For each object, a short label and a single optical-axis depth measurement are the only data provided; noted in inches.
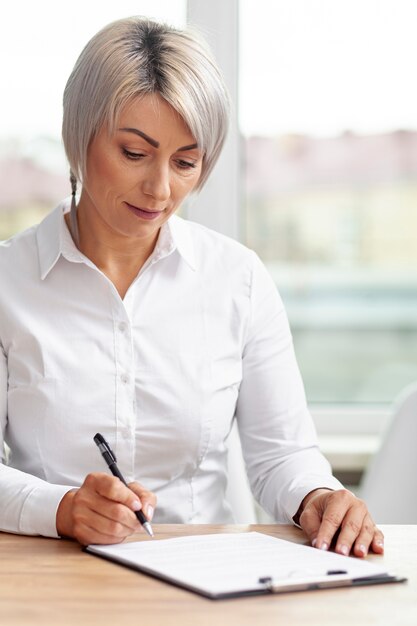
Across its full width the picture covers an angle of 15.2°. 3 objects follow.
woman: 94.3
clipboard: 76.3
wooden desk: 73.1
